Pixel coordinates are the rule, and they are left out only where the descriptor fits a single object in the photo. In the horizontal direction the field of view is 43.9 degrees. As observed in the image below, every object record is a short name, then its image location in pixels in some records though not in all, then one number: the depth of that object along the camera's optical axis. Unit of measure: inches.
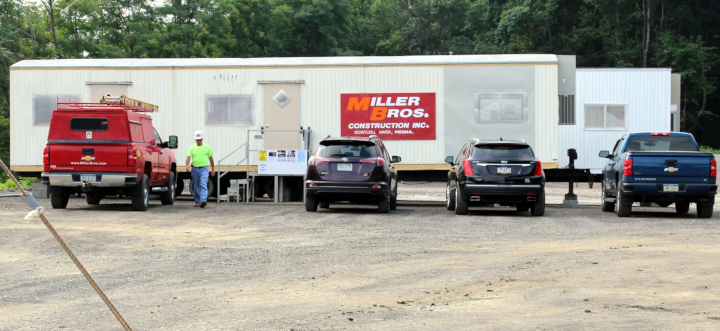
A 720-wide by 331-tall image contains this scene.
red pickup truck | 708.0
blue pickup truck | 693.9
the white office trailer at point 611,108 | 951.6
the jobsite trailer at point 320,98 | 879.1
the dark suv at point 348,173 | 711.7
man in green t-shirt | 788.6
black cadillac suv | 702.5
